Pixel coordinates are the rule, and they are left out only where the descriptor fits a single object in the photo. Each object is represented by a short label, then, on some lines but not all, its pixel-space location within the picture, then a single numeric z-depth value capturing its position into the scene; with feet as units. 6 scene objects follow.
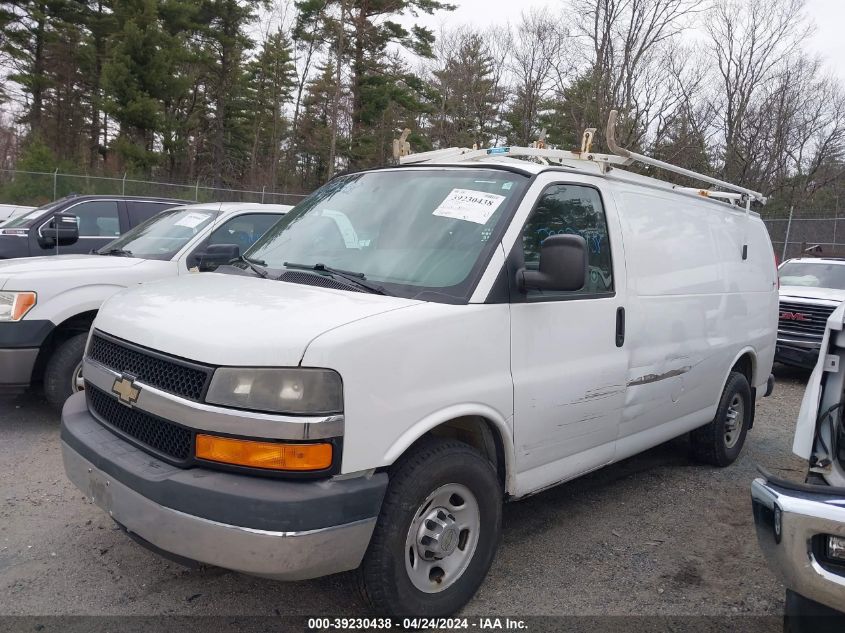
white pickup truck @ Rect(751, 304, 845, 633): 7.58
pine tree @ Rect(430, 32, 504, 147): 117.91
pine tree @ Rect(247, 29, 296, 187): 131.44
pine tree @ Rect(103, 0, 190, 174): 91.20
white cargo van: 8.08
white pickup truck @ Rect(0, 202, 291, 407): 16.58
